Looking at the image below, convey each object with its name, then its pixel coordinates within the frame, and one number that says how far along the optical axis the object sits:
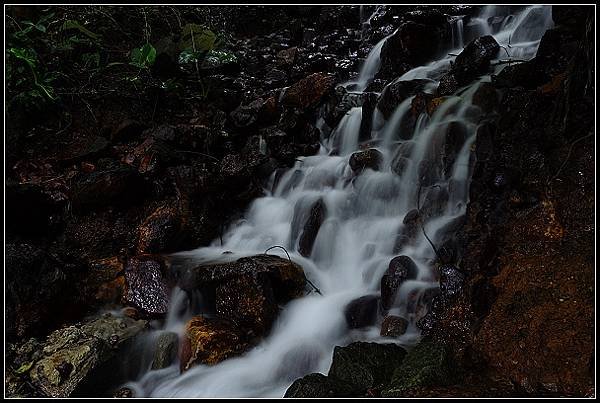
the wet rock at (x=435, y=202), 4.40
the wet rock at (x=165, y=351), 3.77
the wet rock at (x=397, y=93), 6.16
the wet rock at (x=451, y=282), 3.25
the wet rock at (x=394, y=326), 3.46
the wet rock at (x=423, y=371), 2.57
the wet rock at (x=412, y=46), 7.60
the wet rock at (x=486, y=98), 4.82
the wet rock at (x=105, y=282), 4.61
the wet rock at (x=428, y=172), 4.75
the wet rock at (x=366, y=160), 5.54
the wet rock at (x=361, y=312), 3.80
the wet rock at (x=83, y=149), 6.26
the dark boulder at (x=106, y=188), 5.50
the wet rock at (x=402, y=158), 5.18
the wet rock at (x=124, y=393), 3.49
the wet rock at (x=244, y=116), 7.07
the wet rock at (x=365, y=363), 2.80
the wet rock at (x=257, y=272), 4.07
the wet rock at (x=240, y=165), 6.00
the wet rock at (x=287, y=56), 9.38
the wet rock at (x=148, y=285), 4.42
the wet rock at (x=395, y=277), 3.72
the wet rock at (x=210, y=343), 3.62
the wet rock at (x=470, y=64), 5.71
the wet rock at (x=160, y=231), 5.22
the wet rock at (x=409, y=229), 4.42
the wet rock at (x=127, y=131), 6.73
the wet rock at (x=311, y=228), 5.09
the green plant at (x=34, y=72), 6.21
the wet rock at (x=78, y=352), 3.39
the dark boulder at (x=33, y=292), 3.96
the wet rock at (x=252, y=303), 3.91
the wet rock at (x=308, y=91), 7.40
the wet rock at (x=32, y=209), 5.11
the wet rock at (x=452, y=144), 4.63
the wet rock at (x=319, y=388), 2.69
